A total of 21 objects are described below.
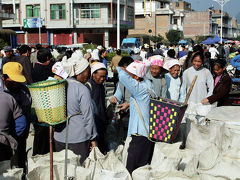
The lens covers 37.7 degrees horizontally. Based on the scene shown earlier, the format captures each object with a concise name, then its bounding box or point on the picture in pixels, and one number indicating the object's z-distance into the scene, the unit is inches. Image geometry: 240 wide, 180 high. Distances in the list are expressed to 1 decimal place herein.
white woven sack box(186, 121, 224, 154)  158.1
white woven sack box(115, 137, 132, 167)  163.8
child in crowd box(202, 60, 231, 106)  213.9
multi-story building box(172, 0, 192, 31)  2814.0
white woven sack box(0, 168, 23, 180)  125.3
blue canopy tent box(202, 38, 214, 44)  1236.1
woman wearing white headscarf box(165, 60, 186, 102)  212.2
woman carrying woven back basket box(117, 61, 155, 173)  145.6
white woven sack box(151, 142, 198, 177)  134.5
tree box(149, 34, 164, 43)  2197.3
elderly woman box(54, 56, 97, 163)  146.4
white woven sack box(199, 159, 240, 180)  137.9
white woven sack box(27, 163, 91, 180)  128.1
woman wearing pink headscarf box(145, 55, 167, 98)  191.8
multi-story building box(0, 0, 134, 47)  1723.7
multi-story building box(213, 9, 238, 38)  4018.2
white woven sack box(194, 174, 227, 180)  137.9
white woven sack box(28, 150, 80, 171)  137.4
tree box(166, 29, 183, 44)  2327.8
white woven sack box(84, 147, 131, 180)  127.4
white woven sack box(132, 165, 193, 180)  128.3
